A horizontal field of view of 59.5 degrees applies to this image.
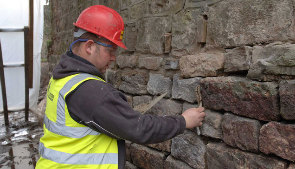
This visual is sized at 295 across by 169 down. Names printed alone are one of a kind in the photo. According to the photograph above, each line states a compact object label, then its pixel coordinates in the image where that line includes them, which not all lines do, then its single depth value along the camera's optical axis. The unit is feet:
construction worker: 4.45
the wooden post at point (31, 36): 16.06
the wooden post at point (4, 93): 15.74
